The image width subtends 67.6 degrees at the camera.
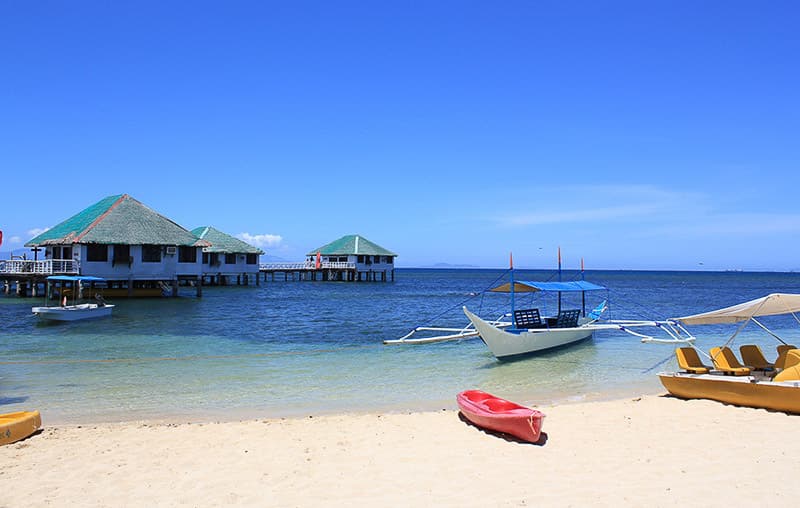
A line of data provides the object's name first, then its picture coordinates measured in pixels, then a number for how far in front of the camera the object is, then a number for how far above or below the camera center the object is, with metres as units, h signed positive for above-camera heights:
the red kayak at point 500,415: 7.50 -1.87
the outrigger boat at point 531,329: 14.54 -1.45
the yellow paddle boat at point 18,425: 7.61 -1.99
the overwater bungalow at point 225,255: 44.56 +1.41
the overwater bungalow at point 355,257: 57.91 +1.68
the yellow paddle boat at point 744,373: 9.06 -1.63
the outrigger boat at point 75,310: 21.77 -1.40
